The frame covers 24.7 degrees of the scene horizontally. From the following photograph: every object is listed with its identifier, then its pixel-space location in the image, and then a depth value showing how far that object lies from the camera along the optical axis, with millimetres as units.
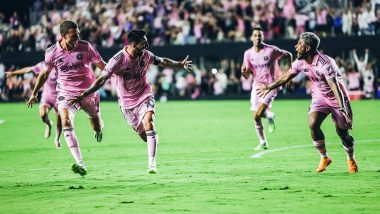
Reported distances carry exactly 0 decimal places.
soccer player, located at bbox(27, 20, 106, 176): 14656
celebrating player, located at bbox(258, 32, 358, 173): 13523
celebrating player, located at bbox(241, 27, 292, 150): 20078
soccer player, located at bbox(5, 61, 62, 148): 22188
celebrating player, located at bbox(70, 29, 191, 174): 14062
